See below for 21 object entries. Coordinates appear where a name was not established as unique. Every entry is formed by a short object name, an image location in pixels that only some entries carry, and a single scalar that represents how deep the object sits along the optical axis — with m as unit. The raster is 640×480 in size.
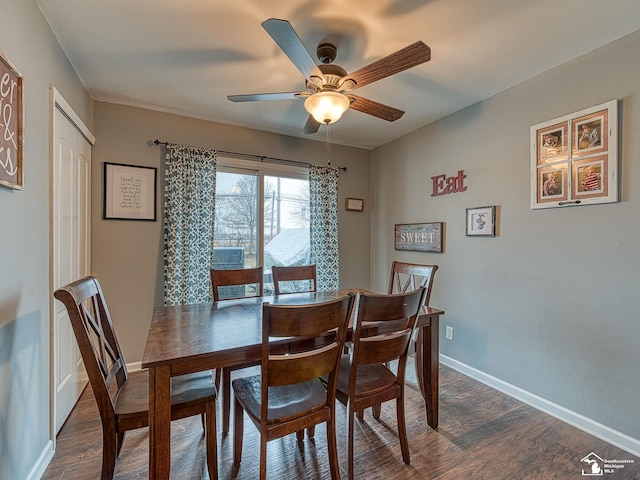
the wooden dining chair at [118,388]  1.25
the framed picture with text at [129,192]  2.71
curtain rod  3.14
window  3.23
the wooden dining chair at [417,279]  2.24
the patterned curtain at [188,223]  2.83
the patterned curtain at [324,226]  3.62
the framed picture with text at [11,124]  1.24
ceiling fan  1.44
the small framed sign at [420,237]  3.09
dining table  1.24
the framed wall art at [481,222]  2.58
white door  1.85
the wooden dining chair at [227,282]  1.89
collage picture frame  1.88
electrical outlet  2.96
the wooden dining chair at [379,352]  1.43
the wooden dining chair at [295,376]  1.21
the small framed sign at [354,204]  3.92
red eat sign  2.86
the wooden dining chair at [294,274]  2.60
